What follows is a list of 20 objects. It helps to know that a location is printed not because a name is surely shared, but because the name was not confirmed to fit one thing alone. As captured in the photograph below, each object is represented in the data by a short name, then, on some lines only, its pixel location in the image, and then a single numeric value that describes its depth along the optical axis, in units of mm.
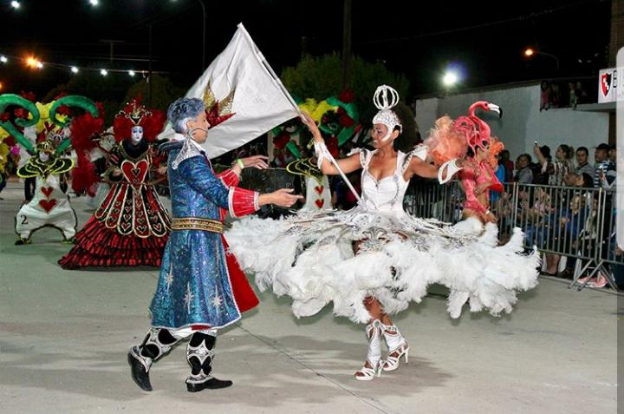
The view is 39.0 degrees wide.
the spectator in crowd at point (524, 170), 13383
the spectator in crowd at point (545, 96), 19203
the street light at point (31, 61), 51819
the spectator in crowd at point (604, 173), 11315
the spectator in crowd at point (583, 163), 12445
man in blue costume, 5707
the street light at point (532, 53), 29973
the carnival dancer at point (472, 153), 6816
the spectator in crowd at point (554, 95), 18909
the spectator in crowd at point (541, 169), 13069
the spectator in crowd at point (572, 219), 11219
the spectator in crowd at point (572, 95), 18172
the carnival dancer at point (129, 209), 11477
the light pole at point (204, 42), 34375
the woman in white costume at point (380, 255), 5793
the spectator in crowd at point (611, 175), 11141
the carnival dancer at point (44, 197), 14117
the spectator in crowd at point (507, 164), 14453
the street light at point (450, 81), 29688
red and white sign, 14266
